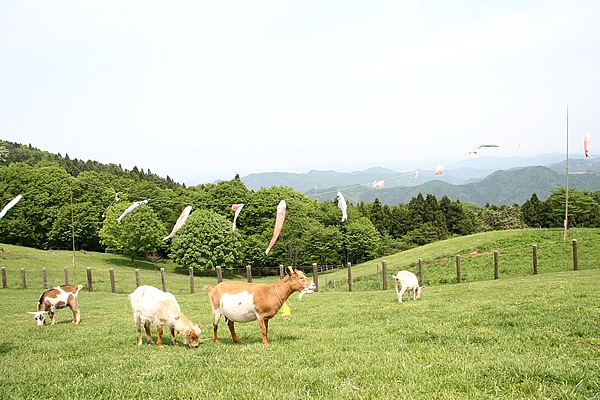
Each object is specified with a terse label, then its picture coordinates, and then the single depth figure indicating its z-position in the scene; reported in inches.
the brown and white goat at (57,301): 515.5
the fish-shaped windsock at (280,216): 787.6
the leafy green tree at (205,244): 2122.3
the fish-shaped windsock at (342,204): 836.6
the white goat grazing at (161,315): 345.7
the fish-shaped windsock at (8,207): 759.7
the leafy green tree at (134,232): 2287.2
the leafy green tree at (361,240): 2635.3
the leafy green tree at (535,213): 3206.2
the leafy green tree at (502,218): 3420.3
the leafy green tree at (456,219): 3422.7
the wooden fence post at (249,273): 976.3
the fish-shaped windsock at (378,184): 852.2
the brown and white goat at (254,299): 346.0
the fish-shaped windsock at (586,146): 1031.1
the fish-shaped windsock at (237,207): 924.9
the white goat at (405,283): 597.3
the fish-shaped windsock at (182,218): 834.8
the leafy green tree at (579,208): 2837.1
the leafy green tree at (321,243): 2358.5
